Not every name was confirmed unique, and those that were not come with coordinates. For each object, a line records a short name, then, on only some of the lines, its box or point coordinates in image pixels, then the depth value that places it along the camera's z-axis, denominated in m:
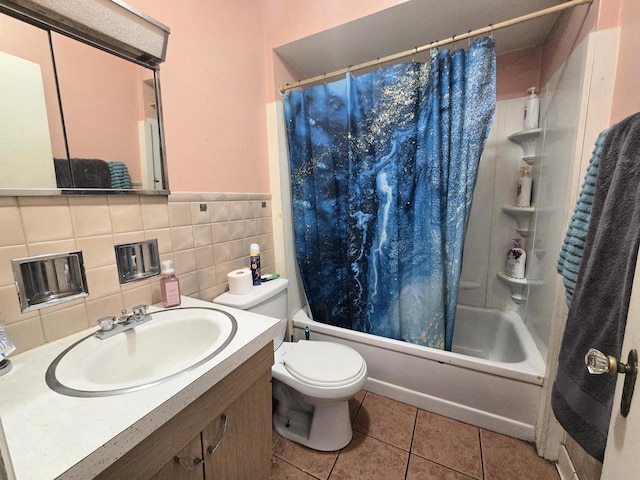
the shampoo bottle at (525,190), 1.66
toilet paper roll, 1.27
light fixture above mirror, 0.72
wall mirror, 0.71
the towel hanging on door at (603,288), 0.59
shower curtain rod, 0.99
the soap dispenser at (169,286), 1.00
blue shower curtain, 1.24
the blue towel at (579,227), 0.74
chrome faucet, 0.81
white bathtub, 1.25
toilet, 1.16
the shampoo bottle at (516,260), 1.72
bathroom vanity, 0.43
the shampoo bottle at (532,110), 1.56
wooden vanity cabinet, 0.53
